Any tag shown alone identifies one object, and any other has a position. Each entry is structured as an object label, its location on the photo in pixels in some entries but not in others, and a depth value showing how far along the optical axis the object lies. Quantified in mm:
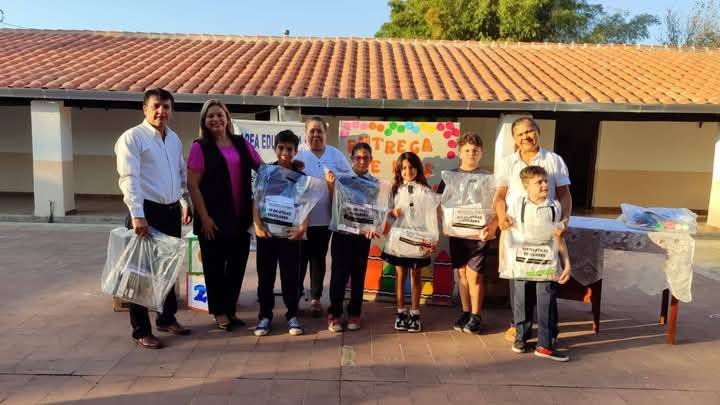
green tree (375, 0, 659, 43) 19422
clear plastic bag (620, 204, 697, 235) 3738
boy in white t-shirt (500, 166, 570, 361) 3361
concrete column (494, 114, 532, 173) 9188
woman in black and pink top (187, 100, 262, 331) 3564
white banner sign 5789
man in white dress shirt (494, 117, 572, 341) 3527
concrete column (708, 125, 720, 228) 9508
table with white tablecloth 3662
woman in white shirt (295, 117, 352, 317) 3918
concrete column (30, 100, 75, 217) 9117
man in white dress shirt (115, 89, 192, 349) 3271
